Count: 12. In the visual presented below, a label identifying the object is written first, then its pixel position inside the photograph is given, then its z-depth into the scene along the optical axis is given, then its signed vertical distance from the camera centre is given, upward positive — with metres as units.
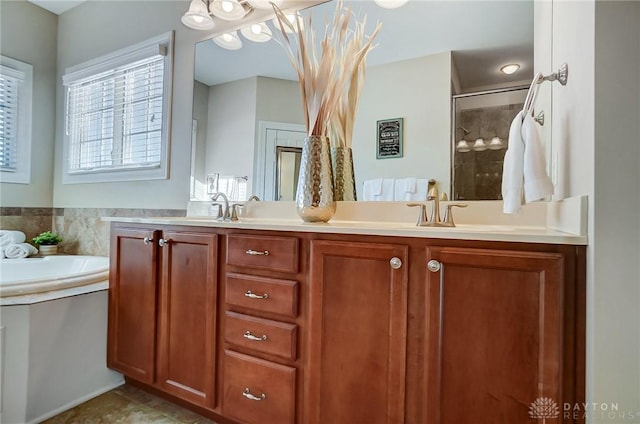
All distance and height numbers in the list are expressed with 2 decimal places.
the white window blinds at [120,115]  2.45 +0.77
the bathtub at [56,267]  1.96 -0.44
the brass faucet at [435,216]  1.37 +0.01
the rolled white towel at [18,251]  2.56 -0.34
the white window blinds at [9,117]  2.78 +0.77
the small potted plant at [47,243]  2.78 -0.30
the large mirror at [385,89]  1.51 +0.67
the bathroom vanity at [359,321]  0.91 -0.37
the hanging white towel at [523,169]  1.01 +0.16
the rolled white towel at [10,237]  2.60 -0.24
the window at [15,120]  2.78 +0.76
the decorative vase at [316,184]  1.51 +0.14
